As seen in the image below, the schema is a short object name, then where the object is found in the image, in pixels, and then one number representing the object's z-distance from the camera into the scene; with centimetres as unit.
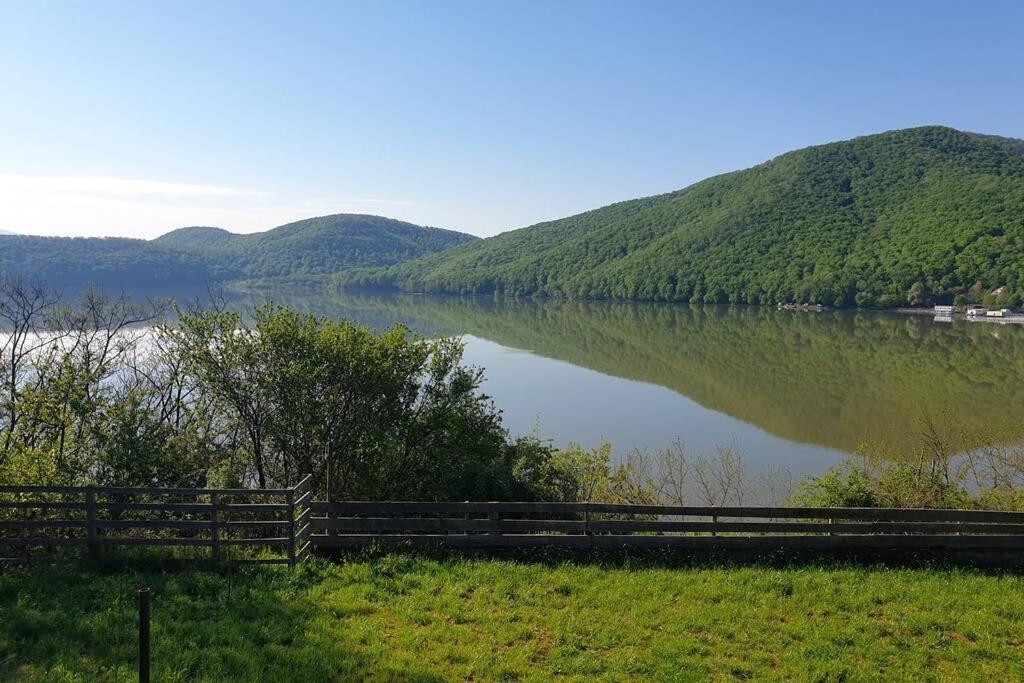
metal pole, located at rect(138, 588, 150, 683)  414
